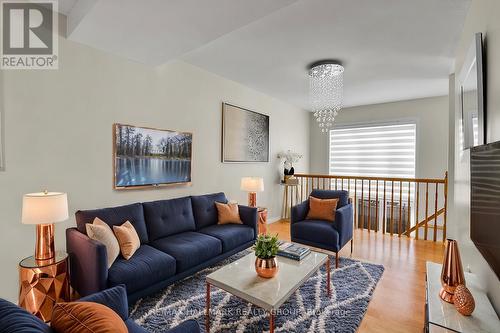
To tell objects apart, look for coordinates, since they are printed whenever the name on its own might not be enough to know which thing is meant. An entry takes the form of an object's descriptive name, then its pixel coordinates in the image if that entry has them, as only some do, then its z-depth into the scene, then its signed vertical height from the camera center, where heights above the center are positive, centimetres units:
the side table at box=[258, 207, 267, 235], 381 -85
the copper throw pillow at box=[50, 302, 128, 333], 88 -58
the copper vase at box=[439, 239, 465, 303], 150 -66
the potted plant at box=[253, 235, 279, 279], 189 -72
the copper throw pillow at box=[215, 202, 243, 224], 331 -66
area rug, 189 -122
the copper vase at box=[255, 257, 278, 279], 188 -79
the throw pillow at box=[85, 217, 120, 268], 204 -62
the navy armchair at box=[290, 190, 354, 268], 296 -79
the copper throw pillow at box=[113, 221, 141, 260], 218 -69
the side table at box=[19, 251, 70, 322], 177 -89
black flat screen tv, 114 -18
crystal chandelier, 330 +129
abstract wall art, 400 +53
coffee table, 164 -87
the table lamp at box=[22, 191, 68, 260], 181 -39
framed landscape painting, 270 +10
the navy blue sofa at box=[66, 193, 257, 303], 193 -81
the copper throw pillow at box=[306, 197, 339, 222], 338 -61
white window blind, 516 +34
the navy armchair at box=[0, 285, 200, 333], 78 -59
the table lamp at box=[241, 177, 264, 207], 389 -32
